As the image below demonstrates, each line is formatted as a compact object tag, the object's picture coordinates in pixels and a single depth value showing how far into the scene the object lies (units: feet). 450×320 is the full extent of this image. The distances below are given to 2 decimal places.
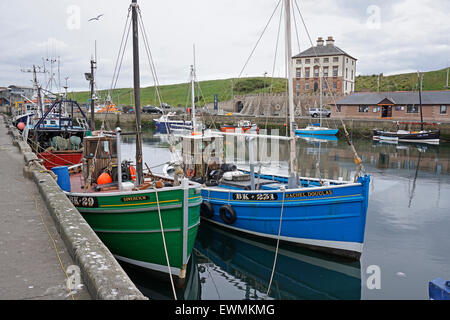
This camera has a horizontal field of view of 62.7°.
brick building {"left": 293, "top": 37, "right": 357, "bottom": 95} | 235.09
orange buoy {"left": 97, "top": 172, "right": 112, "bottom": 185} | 39.42
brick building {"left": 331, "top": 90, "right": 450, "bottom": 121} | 171.32
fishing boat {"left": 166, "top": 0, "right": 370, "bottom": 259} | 36.40
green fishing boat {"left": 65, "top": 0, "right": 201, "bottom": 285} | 29.78
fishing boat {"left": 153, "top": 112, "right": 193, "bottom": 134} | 204.11
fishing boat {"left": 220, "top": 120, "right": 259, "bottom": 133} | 178.50
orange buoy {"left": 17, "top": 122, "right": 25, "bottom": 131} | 109.50
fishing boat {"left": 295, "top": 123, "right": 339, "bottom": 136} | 175.73
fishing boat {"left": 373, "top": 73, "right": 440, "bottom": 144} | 146.92
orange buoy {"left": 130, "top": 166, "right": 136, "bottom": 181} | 44.04
